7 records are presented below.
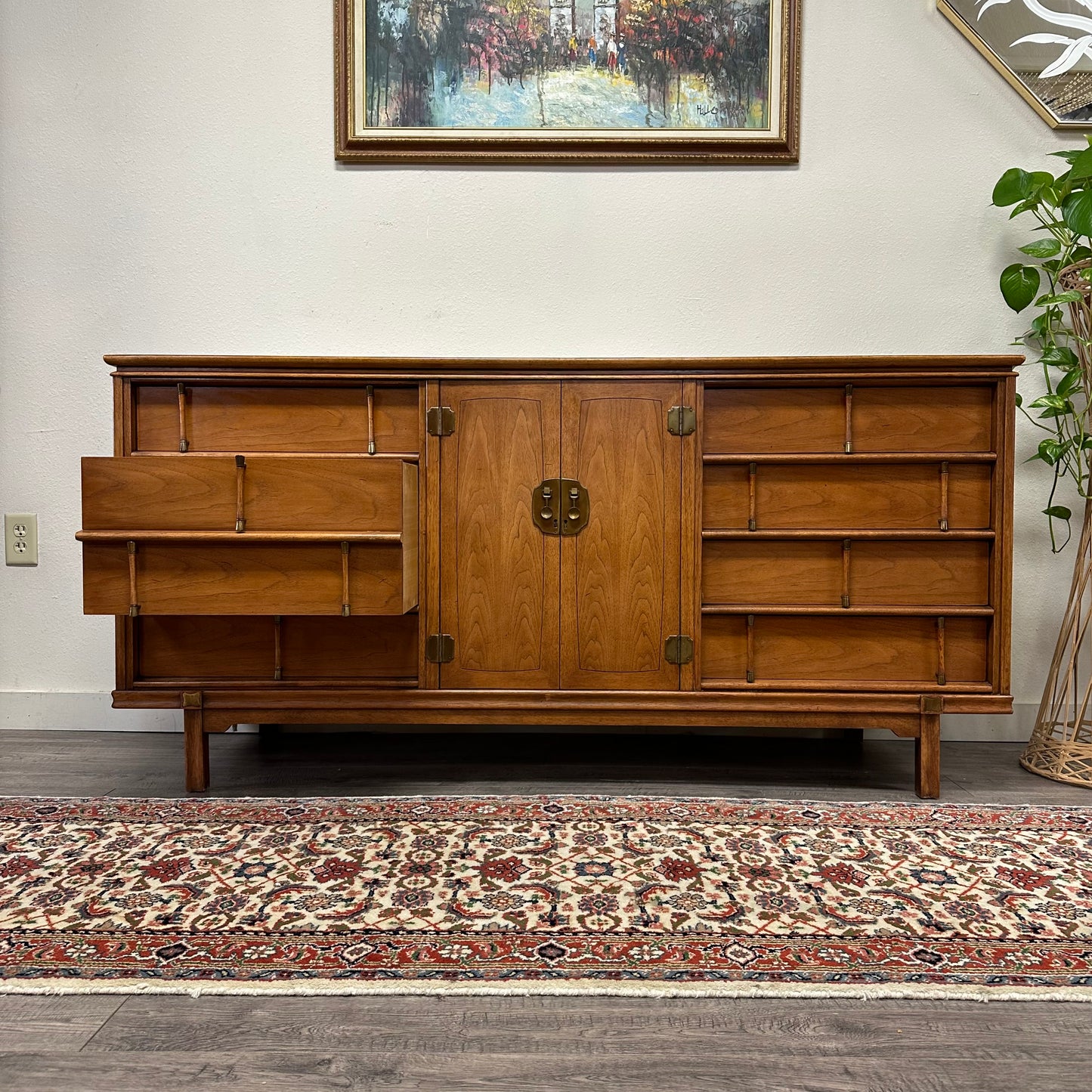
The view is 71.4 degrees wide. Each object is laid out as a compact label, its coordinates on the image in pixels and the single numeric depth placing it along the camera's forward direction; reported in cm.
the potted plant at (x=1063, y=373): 178
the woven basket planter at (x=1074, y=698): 179
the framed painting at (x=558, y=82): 211
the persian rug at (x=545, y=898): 101
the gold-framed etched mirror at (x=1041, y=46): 208
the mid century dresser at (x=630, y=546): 163
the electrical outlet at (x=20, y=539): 217
